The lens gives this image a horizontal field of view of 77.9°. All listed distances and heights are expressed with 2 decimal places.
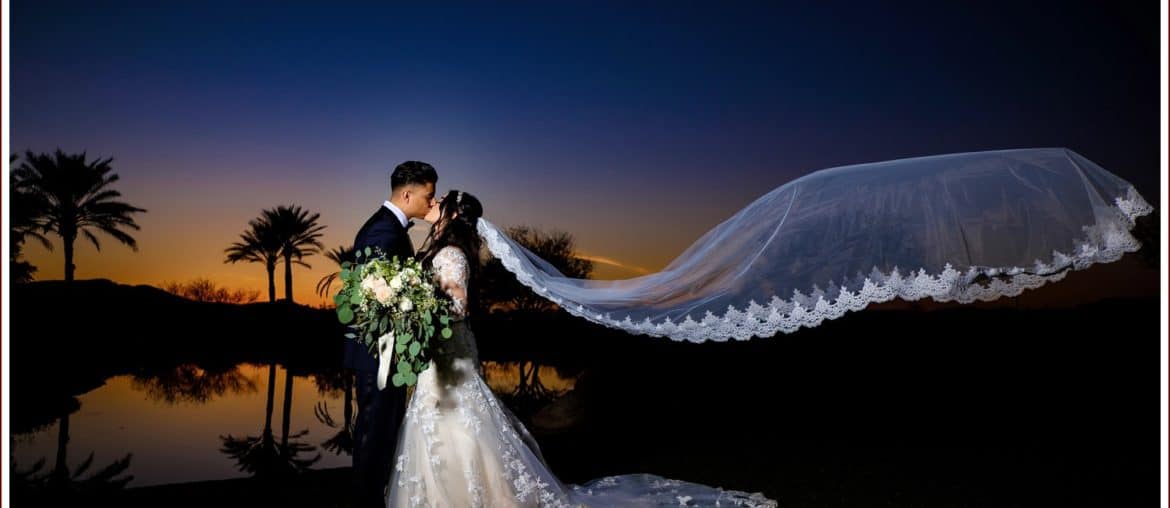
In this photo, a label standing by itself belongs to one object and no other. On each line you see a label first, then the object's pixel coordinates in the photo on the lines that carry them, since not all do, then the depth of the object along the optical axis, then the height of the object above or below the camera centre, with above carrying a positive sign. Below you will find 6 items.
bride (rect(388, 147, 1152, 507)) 4.25 +0.00
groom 4.15 -0.68
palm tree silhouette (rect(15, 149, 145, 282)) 19.95 +1.67
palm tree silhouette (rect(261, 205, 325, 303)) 26.88 +0.99
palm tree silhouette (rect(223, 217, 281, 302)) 26.97 +0.43
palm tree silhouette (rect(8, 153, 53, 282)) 18.17 +0.87
